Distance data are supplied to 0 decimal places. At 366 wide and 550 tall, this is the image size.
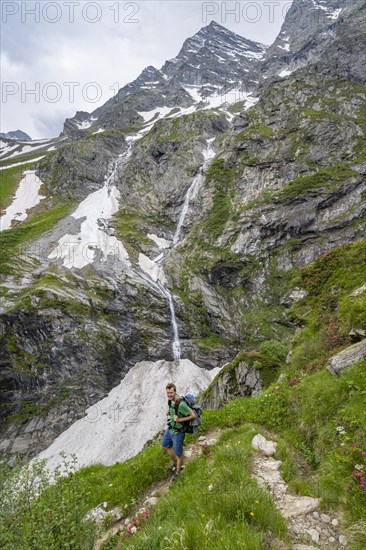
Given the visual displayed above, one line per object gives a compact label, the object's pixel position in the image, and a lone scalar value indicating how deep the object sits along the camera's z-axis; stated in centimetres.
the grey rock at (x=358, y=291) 1161
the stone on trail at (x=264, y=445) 791
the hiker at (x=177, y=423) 828
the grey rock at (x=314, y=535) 459
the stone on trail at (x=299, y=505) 526
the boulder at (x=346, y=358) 873
